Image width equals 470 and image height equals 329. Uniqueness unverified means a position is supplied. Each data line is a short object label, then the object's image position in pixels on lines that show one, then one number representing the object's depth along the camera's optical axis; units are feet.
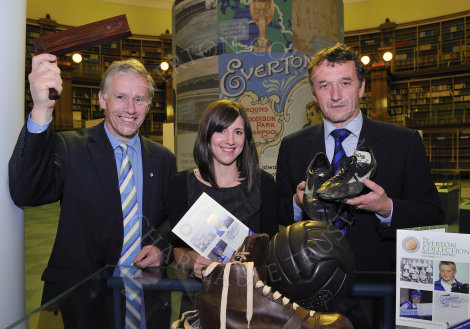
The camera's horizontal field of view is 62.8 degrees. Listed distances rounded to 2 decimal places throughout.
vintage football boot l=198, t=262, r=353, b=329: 2.67
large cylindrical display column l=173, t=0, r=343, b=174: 13.70
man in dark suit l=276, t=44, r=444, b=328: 5.09
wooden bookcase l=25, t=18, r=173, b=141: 39.70
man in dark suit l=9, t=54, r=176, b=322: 5.22
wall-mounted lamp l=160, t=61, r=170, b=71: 39.12
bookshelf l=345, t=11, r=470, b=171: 38.50
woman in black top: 5.26
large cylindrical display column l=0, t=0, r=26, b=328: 4.08
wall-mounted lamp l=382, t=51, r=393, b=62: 37.47
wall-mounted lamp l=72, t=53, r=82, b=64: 36.60
